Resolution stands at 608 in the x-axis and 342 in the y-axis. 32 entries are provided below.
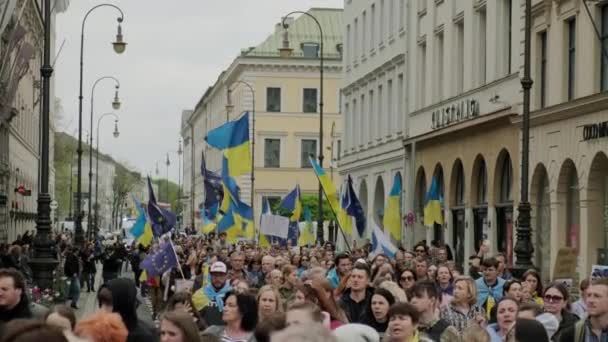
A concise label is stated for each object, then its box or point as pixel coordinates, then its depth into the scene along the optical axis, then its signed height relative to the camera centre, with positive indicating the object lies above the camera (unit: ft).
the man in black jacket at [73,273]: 124.47 -6.54
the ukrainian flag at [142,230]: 121.39 -2.79
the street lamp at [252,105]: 294.50 +19.14
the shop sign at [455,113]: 135.95 +8.59
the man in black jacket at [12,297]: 34.42 -2.39
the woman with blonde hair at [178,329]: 25.61 -2.28
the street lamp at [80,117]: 142.61 +9.05
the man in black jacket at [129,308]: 31.17 -2.41
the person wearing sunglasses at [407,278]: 54.39 -2.87
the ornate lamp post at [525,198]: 84.99 +0.26
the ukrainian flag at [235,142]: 108.58 +4.17
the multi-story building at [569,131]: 102.42 +5.26
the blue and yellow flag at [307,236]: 141.69 -3.52
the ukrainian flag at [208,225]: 142.58 -2.64
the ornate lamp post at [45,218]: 81.05 -1.26
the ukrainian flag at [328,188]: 116.16 +0.94
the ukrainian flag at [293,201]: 147.95 -0.17
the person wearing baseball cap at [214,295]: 45.39 -3.21
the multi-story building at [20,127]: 105.50 +8.31
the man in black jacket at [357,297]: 43.24 -2.85
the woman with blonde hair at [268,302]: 36.81 -2.59
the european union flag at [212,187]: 121.90 +0.93
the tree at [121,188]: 517.59 +3.34
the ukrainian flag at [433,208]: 128.36 -0.59
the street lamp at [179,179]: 449.48 +6.38
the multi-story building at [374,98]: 175.63 +13.35
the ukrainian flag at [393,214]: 113.19 -1.04
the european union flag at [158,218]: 112.16 -1.58
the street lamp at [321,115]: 158.93 +9.62
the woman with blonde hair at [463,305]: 43.29 -3.09
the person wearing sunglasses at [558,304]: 41.06 -2.82
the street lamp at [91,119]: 228.84 +13.10
